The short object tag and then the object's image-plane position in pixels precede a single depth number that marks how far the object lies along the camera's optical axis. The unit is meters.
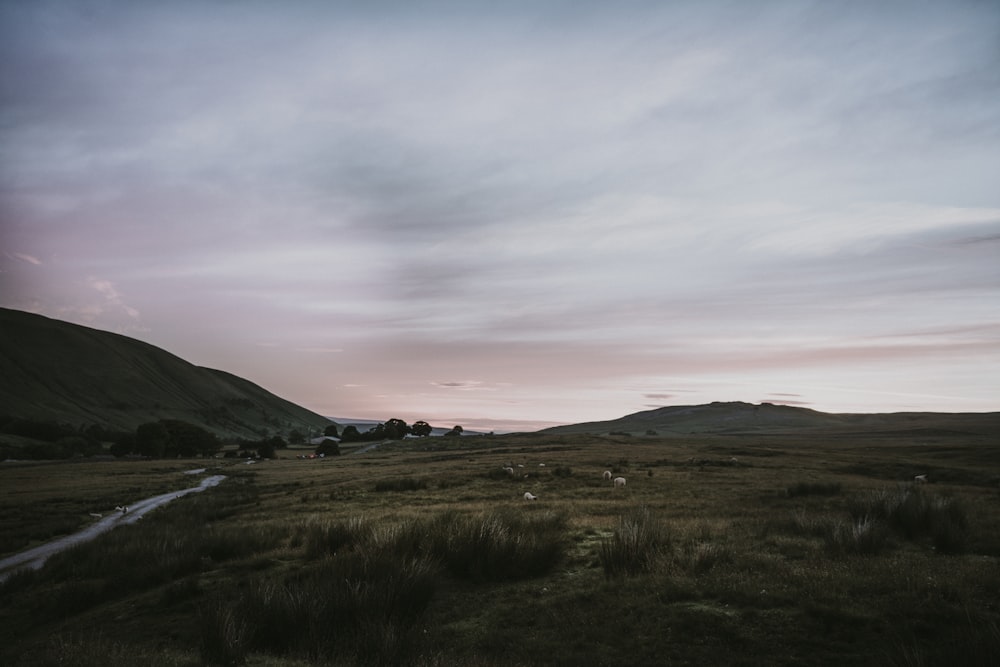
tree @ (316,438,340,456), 127.00
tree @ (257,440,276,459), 123.32
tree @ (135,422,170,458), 118.44
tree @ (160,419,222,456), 129.00
